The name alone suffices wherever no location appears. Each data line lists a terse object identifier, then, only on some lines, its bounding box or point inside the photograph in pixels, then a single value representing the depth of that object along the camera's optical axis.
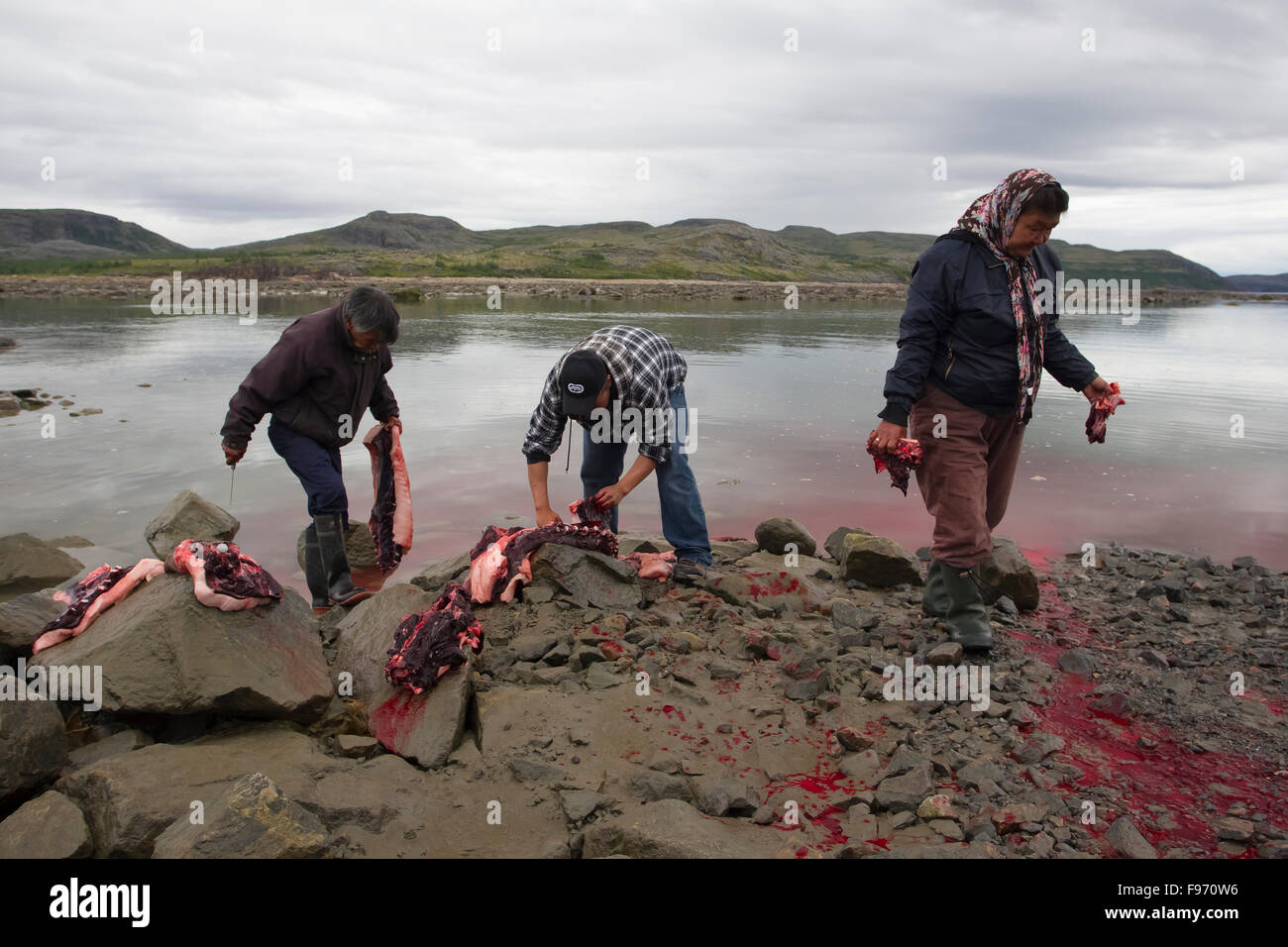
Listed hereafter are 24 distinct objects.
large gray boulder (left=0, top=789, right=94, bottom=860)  3.06
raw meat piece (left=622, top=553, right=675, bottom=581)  5.72
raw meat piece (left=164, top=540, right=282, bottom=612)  4.08
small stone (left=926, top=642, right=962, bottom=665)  4.62
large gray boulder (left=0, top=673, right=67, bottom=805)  3.40
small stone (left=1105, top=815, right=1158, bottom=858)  3.11
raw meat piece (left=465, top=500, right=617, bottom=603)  5.30
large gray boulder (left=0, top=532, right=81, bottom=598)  6.34
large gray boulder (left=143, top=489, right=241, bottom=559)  6.23
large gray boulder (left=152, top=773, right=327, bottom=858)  2.87
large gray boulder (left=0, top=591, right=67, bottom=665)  4.46
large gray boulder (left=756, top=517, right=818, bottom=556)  6.91
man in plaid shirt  5.04
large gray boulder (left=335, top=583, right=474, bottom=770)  3.86
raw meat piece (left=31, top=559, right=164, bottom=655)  4.28
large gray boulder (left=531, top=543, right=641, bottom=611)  5.31
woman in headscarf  4.47
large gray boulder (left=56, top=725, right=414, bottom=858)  3.18
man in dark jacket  5.30
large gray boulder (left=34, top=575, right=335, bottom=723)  3.83
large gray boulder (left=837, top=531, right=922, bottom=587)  6.16
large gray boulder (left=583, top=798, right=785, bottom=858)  3.01
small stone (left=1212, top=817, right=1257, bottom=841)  3.19
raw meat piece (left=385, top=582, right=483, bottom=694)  4.14
